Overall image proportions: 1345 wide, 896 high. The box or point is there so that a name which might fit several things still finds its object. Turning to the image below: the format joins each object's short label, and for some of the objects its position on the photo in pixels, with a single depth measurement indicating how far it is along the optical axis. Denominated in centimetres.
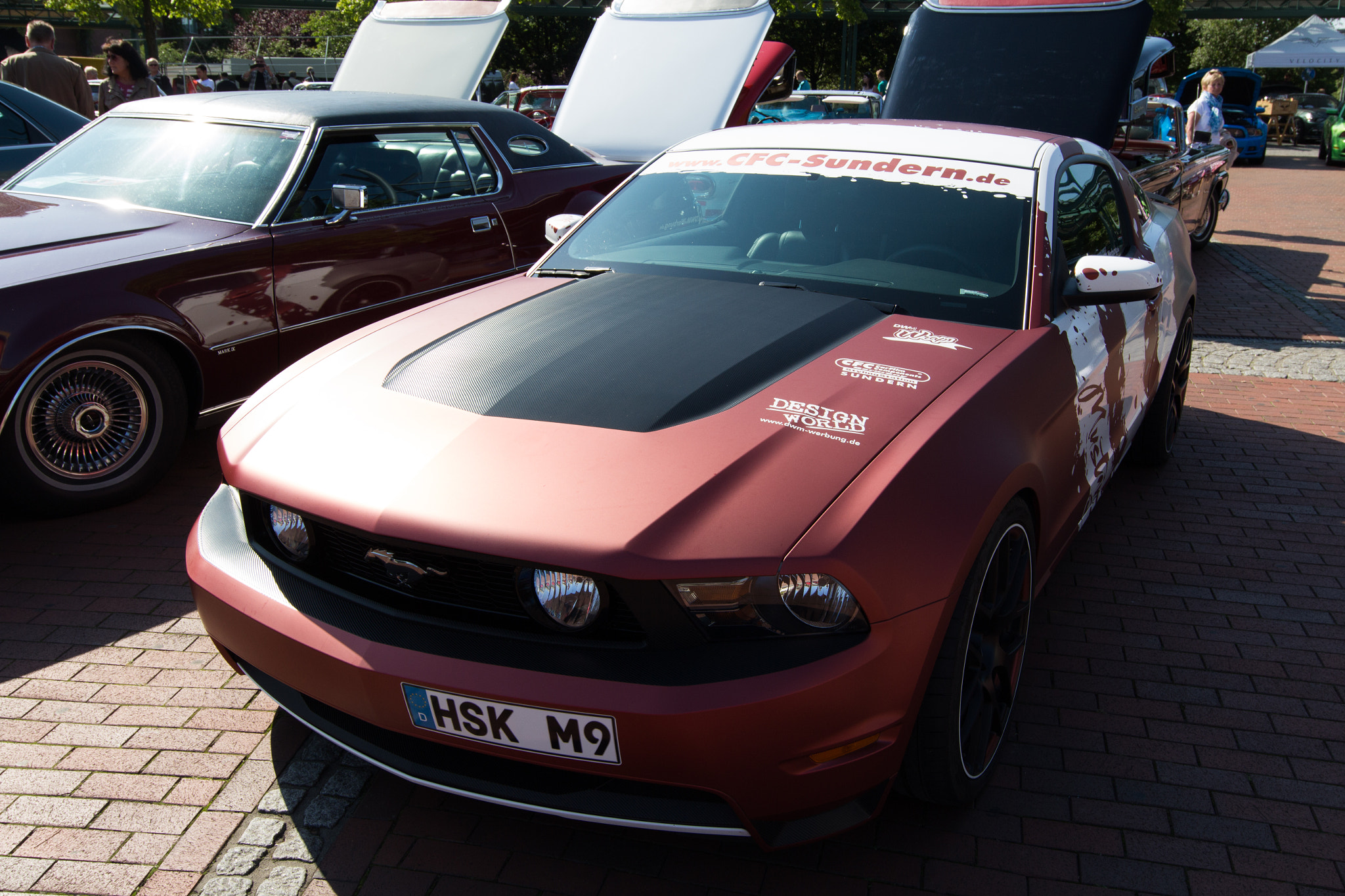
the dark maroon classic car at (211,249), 398
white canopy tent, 3091
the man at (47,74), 864
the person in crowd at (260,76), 2292
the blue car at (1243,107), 2134
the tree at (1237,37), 4722
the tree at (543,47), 4425
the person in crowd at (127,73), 915
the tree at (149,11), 2589
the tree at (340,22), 3131
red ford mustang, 191
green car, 2233
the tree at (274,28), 4897
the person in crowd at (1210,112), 1076
